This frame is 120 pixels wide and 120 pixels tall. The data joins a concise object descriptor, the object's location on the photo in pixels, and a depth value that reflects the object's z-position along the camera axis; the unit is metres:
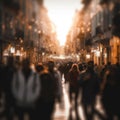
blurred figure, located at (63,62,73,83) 38.79
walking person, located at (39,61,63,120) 13.44
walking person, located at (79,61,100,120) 14.95
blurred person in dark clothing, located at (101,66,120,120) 14.56
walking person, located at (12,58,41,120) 10.59
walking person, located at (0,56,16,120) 12.73
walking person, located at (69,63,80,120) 19.24
